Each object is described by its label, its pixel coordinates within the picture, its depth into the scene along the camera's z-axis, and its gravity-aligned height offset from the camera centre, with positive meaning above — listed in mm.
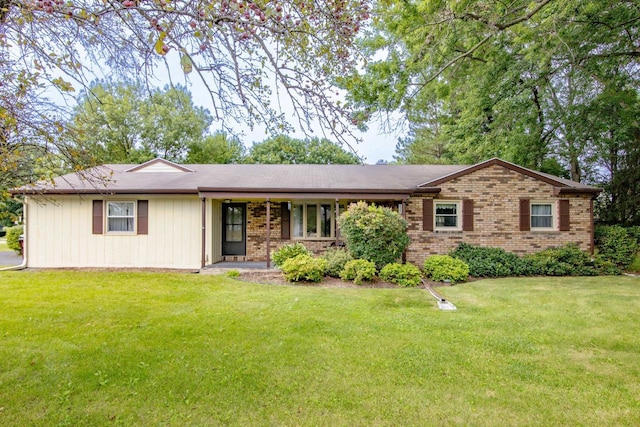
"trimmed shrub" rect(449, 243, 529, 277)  9430 -1482
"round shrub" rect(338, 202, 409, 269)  8719 -568
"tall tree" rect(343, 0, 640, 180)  7297 +4415
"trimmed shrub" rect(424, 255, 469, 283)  8594 -1556
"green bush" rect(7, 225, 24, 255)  13945 -1131
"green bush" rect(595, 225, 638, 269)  10164 -1104
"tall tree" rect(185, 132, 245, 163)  25938 +4882
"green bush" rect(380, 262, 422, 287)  8336 -1632
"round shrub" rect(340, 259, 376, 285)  8211 -1530
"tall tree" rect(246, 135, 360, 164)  26094 +4546
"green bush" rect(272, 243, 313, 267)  9391 -1203
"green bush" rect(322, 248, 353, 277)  8852 -1358
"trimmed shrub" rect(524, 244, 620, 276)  9664 -1571
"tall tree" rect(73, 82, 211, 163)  24000 +6142
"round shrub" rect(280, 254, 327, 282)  8219 -1480
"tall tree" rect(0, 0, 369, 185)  2646 +1527
